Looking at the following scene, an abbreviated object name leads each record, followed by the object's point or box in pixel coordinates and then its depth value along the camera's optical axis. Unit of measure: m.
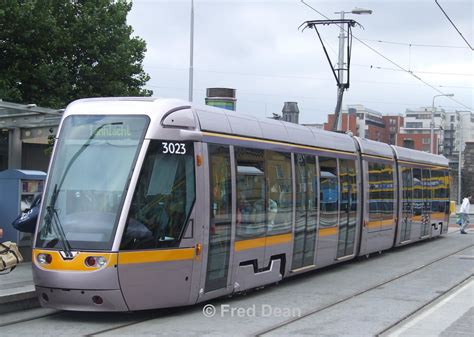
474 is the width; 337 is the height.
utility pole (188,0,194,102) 23.14
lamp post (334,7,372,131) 24.72
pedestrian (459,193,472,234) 27.58
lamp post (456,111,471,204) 64.12
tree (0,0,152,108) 19.47
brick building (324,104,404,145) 123.45
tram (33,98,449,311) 8.30
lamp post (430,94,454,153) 53.34
